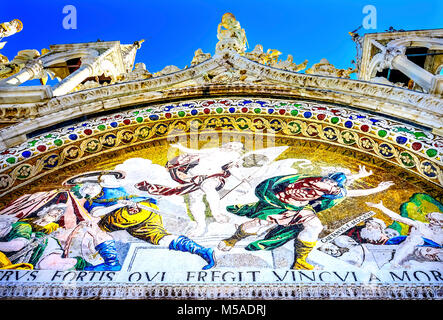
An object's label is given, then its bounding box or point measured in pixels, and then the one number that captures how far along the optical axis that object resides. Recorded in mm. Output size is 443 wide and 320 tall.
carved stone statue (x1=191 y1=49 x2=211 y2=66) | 6441
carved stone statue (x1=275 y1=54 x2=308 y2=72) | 5811
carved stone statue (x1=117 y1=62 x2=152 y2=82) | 5730
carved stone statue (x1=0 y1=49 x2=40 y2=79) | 6109
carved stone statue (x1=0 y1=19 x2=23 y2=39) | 8320
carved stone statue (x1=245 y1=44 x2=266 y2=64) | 6383
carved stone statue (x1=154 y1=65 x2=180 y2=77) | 5859
